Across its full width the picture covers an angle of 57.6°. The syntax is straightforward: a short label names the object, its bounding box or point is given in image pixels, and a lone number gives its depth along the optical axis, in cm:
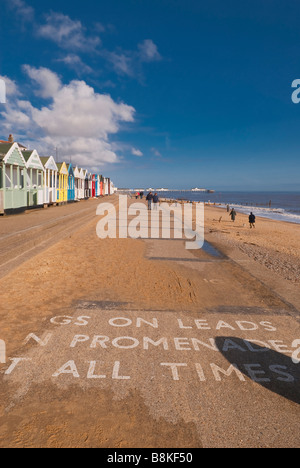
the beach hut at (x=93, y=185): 5897
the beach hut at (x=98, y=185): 6361
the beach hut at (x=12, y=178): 1841
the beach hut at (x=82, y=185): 4547
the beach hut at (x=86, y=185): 4939
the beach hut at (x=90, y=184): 5485
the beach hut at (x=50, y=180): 2789
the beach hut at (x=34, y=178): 2332
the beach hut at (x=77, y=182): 4246
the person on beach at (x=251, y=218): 2291
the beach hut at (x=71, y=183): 3784
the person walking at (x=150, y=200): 3376
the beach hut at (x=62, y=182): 3266
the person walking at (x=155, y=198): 3255
